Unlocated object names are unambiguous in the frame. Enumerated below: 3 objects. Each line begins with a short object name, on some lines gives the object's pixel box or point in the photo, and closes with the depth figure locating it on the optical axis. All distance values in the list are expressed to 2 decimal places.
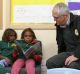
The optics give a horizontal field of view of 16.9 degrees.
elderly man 2.58
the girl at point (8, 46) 3.21
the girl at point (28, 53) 2.95
